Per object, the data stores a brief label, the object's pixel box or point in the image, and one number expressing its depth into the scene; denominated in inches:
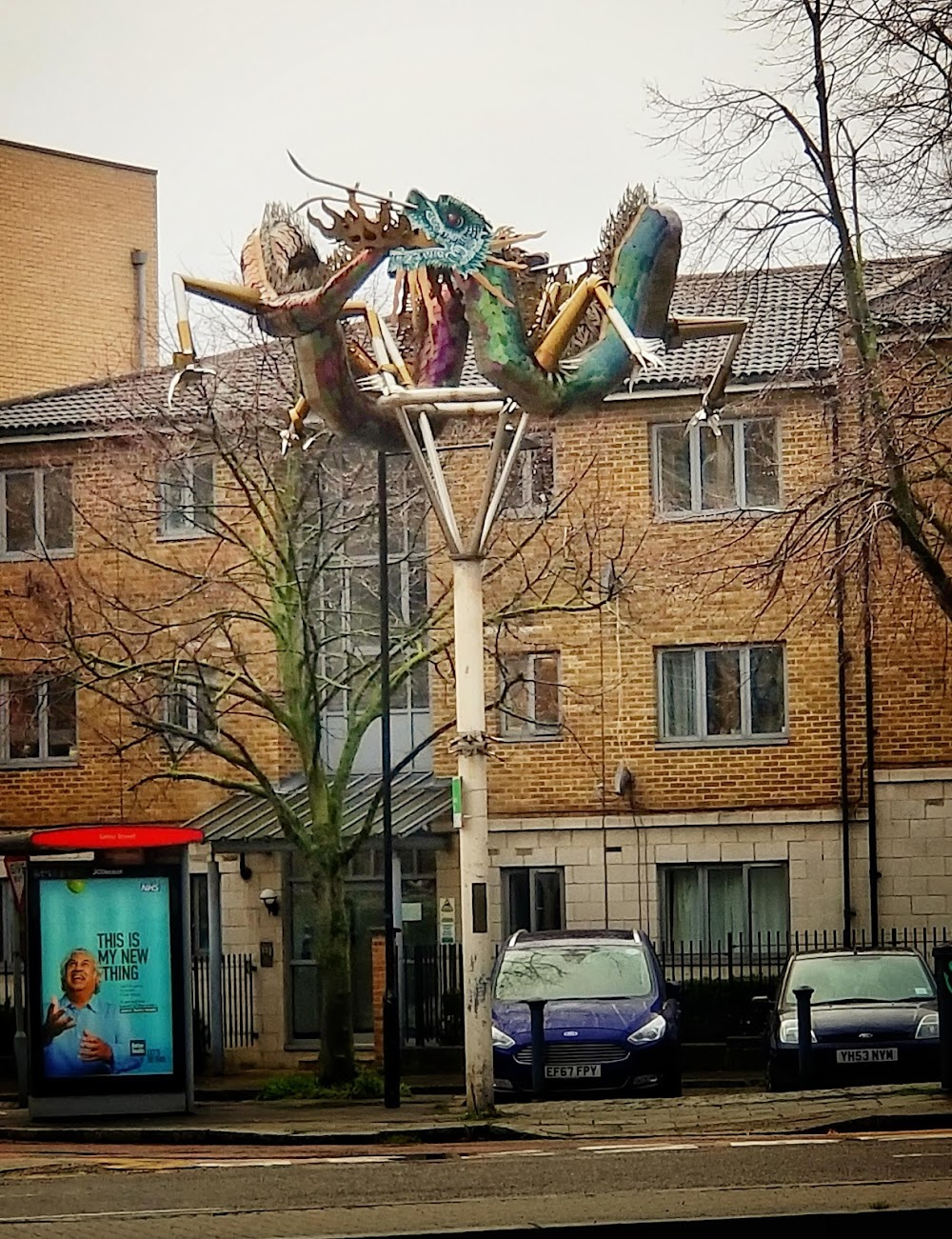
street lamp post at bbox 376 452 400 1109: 967.0
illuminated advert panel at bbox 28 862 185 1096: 945.5
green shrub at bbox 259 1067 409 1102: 1099.3
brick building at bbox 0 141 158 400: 1863.9
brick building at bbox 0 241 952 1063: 1301.7
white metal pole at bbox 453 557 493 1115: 824.3
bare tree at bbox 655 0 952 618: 819.4
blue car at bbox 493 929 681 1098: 917.2
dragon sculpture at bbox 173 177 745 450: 808.9
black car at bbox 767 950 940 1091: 910.4
